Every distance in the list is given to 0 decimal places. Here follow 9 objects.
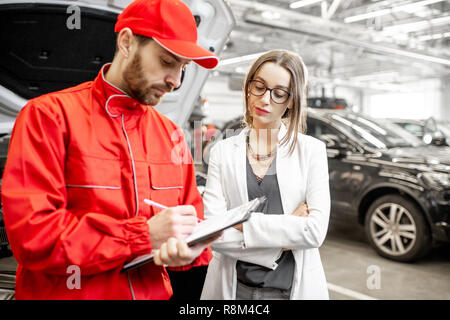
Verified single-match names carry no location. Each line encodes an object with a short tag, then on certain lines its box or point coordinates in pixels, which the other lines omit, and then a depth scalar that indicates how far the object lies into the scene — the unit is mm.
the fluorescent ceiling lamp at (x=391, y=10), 8734
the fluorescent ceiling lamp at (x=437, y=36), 12345
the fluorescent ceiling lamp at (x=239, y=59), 13367
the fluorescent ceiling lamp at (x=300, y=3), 9041
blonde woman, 1241
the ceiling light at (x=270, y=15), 9038
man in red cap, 811
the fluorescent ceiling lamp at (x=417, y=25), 10329
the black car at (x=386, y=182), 3562
